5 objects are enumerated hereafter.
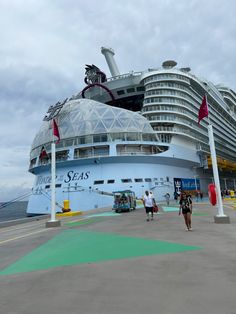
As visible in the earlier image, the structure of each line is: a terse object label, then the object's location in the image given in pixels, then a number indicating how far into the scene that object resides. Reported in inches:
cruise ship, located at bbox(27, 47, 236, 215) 1357.0
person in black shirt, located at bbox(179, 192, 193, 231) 415.8
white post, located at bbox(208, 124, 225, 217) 511.3
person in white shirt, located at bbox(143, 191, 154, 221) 585.9
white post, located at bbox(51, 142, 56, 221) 611.5
